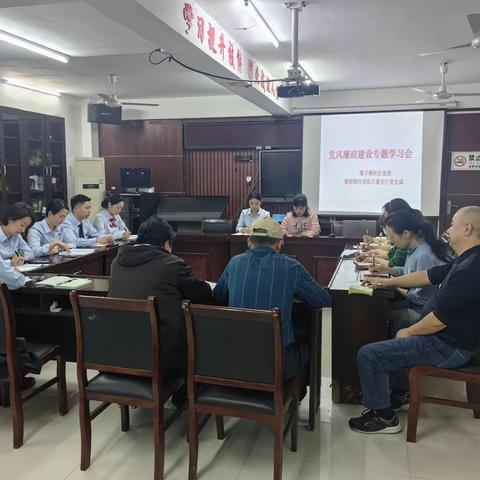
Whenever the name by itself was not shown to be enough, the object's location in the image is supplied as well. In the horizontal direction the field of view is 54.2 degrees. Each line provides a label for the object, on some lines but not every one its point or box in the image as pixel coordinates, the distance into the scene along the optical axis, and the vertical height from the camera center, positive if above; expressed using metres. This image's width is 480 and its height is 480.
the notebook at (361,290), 2.47 -0.60
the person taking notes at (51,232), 4.00 -0.50
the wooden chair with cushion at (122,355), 1.94 -0.76
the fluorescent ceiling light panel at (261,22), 3.38 +1.20
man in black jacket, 2.08 -0.49
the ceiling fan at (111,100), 6.00 +0.96
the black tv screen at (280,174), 6.91 +0.03
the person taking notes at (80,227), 4.60 -0.52
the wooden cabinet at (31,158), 6.01 +0.23
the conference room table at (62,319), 2.44 -0.81
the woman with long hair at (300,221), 5.50 -0.53
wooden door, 6.33 +0.04
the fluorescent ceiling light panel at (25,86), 5.97 +1.19
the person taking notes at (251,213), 5.82 -0.47
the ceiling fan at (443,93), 5.26 +0.93
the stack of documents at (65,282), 2.62 -0.61
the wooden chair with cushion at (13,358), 2.19 -0.91
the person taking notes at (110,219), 5.25 -0.49
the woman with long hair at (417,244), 2.63 -0.39
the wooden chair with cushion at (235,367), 1.82 -0.77
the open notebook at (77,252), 3.89 -0.65
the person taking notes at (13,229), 3.36 -0.39
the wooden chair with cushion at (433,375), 2.21 -0.96
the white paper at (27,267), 3.15 -0.63
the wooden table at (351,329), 2.58 -0.85
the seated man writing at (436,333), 2.13 -0.74
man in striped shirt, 2.09 -0.48
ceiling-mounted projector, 3.90 +0.72
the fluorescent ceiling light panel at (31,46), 4.08 +1.19
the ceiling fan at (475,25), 2.92 +0.97
